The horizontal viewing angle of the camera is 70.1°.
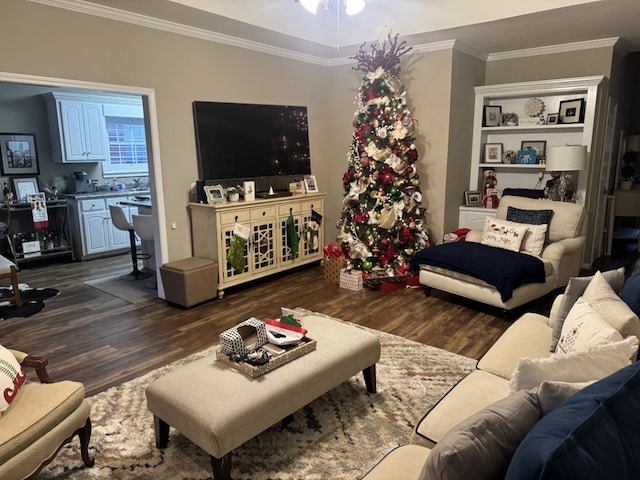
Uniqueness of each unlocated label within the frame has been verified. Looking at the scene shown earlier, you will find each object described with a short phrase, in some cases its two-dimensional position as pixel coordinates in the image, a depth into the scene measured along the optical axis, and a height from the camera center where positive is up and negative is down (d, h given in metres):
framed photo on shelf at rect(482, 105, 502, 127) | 5.84 +0.46
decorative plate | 5.59 +0.55
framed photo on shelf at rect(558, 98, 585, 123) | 5.24 +0.47
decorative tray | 2.24 -1.04
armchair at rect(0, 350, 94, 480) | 1.82 -1.13
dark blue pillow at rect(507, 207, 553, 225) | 4.48 -0.63
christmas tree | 4.96 -0.27
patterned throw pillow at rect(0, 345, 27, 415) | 1.94 -0.97
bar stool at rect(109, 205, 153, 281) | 5.59 -0.93
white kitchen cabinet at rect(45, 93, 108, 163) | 6.50 +0.40
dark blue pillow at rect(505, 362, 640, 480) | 0.94 -0.63
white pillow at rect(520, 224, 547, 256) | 4.35 -0.83
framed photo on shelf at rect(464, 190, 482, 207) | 5.80 -0.58
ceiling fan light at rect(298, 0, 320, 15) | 3.33 +1.08
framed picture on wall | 6.28 +0.01
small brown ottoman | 4.38 -1.22
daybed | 3.96 -0.95
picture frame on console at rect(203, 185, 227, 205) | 4.73 -0.41
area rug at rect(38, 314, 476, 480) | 2.24 -1.52
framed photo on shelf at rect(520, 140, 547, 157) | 5.69 +0.08
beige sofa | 1.24 -1.03
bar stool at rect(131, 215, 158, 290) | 5.02 -0.81
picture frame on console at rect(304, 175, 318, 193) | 5.78 -0.39
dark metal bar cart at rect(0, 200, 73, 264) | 6.05 -1.08
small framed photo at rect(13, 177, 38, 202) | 6.38 -0.45
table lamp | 4.80 -0.11
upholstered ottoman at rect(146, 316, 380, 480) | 1.99 -1.12
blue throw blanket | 3.87 -0.98
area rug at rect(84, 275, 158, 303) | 4.84 -1.49
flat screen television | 4.84 +0.15
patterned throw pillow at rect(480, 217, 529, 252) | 4.38 -0.79
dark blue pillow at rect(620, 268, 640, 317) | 2.11 -0.68
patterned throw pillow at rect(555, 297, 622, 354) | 1.78 -0.73
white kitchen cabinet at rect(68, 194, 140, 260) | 6.48 -1.03
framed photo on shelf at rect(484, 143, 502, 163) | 5.88 -0.01
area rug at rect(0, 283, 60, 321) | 4.33 -1.48
